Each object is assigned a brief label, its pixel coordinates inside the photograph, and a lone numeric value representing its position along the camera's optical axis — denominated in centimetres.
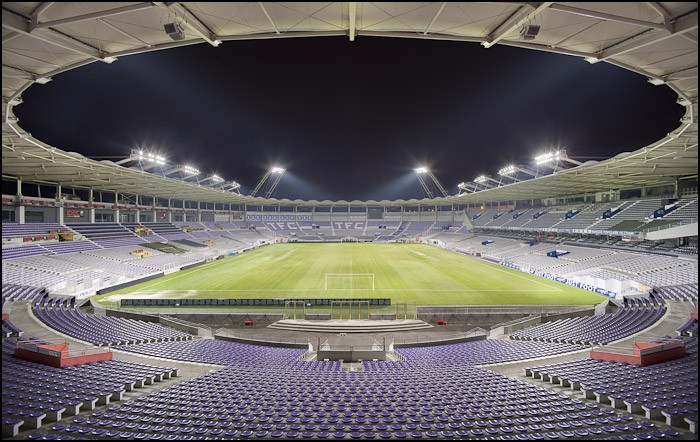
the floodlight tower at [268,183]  8772
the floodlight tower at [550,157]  3520
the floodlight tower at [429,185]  8998
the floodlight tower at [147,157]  3589
